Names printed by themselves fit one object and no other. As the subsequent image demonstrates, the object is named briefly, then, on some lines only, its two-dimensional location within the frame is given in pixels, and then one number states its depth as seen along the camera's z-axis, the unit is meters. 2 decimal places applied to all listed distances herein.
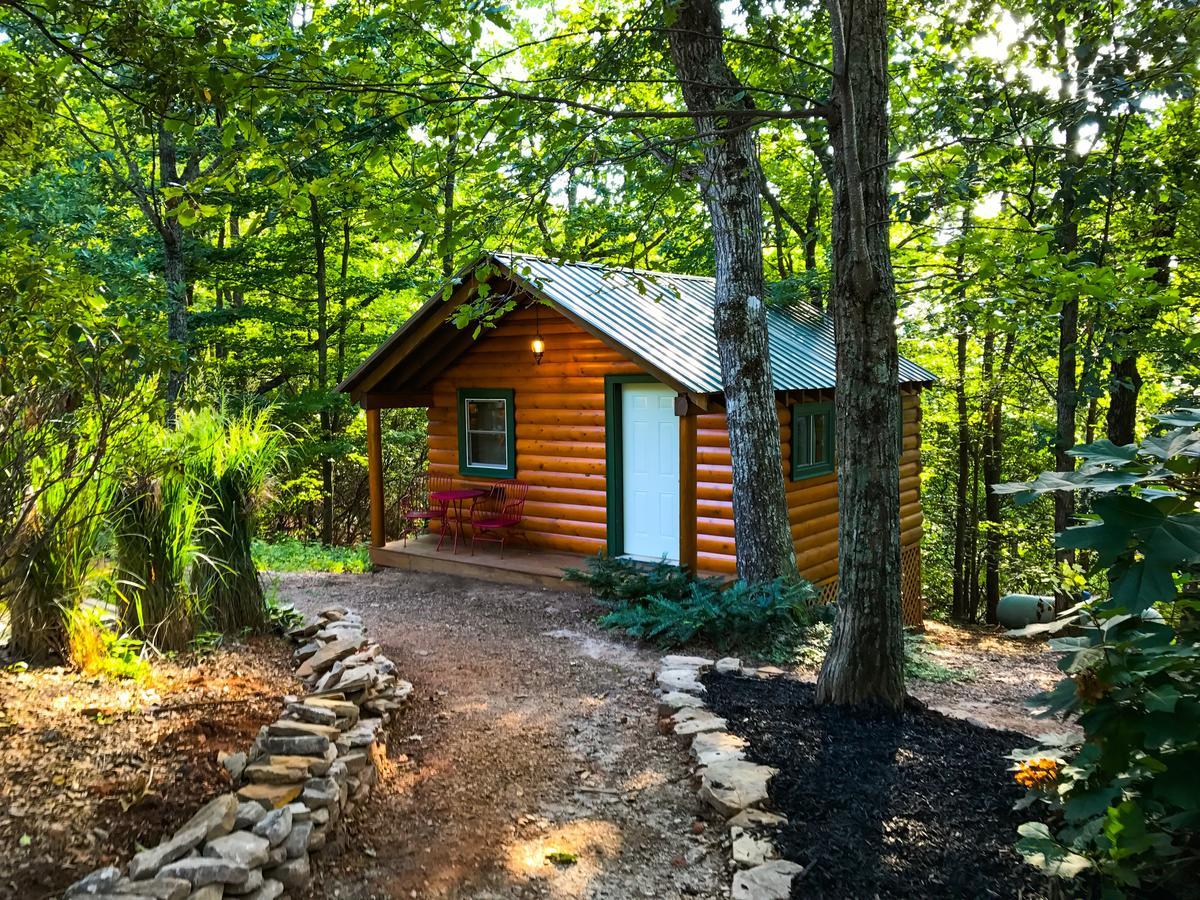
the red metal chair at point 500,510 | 10.38
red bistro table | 10.20
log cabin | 8.87
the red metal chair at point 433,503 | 10.33
